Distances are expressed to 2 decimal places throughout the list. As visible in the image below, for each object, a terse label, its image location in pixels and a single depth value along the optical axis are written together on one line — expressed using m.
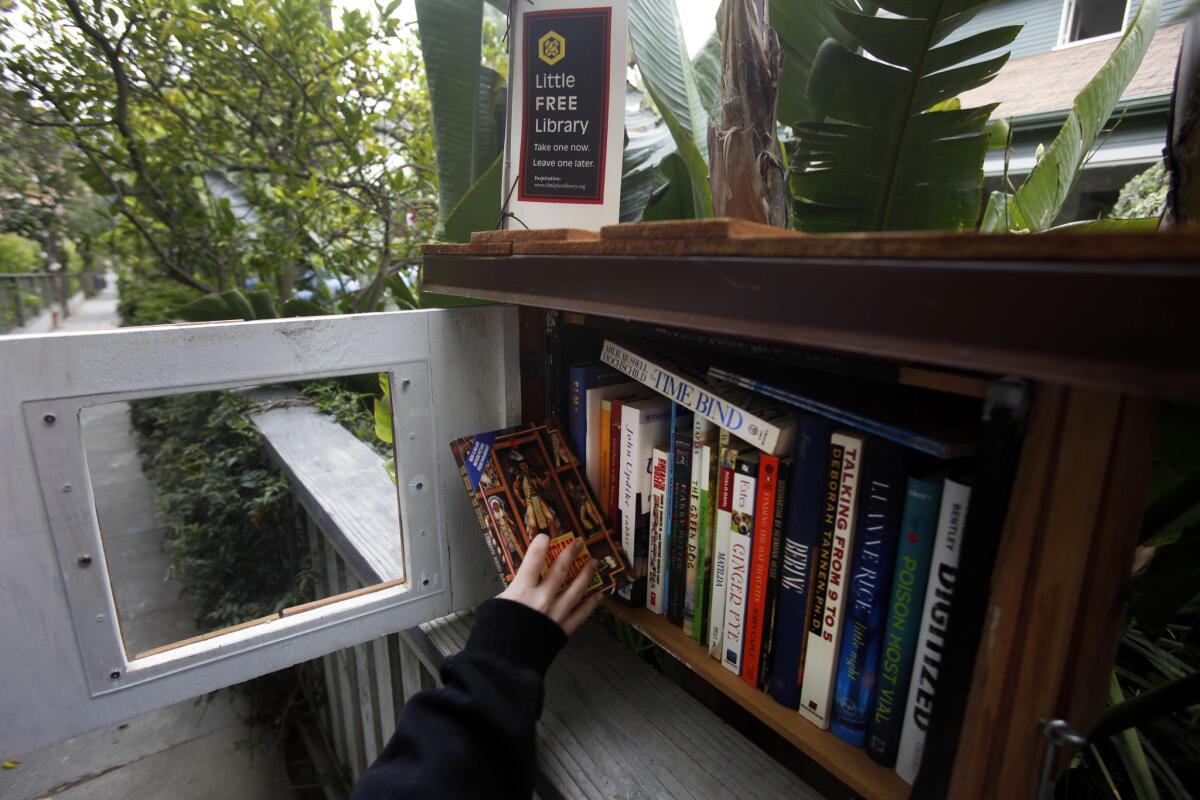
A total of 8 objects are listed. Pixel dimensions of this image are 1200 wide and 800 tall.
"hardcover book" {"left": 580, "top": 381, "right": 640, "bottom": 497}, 0.88
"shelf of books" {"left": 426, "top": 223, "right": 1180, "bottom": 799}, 0.31
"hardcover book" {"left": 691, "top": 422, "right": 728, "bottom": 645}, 0.70
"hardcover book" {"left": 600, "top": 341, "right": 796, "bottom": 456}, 0.61
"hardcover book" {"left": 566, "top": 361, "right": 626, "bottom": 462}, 0.90
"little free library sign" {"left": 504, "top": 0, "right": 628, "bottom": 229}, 0.75
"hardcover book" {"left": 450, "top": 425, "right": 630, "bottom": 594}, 0.84
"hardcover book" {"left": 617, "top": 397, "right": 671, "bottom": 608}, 0.80
